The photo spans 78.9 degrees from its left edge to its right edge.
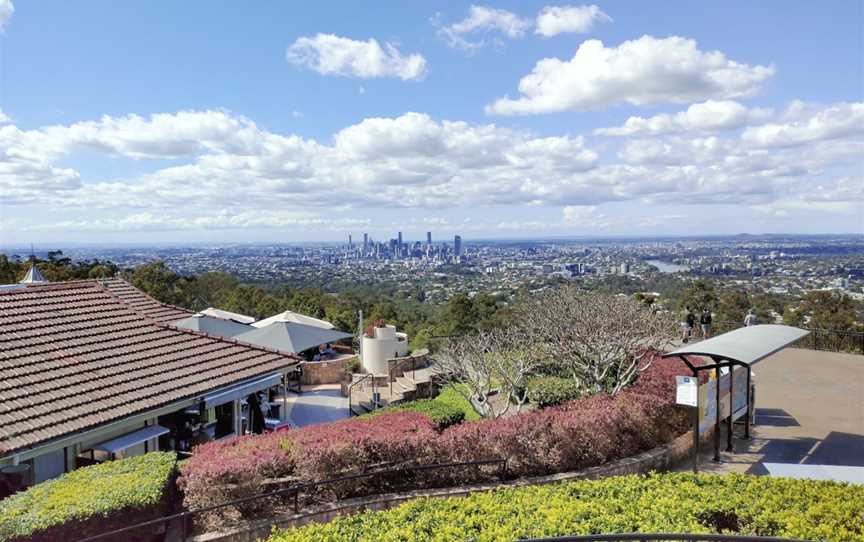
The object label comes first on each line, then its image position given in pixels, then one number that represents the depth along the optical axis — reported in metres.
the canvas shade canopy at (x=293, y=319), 19.00
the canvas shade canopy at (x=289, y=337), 14.55
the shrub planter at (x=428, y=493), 5.91
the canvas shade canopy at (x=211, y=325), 15.07
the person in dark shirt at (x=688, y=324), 19.55
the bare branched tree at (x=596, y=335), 11.11
